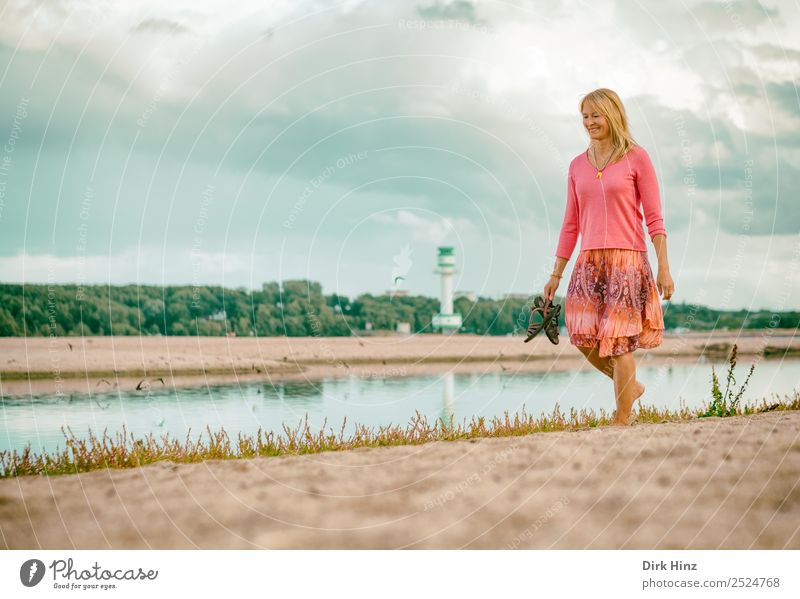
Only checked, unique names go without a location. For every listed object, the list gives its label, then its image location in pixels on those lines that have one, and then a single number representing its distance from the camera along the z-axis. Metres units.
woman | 6.78
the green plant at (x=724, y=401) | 8.42
